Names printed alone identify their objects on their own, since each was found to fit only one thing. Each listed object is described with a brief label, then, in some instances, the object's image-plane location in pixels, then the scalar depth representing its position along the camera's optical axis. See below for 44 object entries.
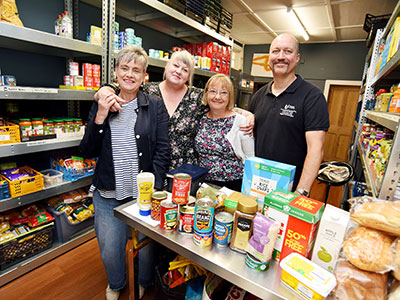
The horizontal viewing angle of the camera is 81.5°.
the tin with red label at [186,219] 1.02
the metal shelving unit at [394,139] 0.98
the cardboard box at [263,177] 1.03
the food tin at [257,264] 0.86
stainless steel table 0.80
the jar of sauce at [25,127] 1.81
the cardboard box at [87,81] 2.08
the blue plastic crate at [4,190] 1.76
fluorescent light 4.21
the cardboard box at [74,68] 2.02
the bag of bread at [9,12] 1.54
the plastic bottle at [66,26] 1.87
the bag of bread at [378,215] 0.70
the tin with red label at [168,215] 1.04
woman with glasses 1.69
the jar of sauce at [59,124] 2.05
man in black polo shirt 1.62
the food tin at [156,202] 1.11
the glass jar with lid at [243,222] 0.89
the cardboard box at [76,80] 2.03
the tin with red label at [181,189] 1.02
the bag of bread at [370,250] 0.69
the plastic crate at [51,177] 2.11
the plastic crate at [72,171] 2.21
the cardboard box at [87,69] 2.06
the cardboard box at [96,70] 2.11
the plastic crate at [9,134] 1.68
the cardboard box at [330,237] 0.77
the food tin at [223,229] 0.94
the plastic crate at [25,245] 1.88
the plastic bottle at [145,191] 1.13
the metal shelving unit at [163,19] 2.41
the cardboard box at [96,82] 2.13
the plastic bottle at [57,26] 1.92
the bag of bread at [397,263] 0.67
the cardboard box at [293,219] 0.81
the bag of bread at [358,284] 0.69
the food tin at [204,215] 0.94
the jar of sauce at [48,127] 1.97
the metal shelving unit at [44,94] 1.61
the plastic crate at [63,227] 2.24
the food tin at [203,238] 0.97
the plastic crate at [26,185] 1.81
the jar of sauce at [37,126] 1.89
